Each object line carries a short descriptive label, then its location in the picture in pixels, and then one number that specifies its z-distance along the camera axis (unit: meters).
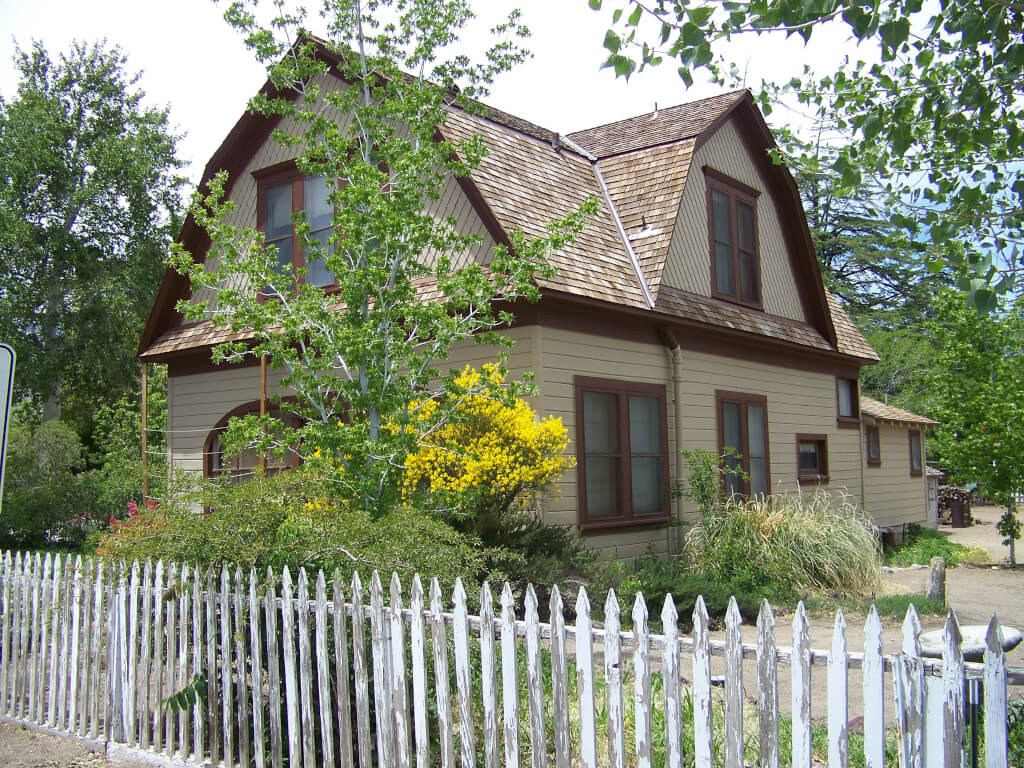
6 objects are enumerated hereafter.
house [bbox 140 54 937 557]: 12.01
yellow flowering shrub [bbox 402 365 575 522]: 9.71
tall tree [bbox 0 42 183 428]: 25.89
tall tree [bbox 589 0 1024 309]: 6.03
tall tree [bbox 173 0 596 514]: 8.76
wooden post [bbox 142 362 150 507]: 14.77
